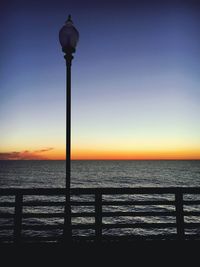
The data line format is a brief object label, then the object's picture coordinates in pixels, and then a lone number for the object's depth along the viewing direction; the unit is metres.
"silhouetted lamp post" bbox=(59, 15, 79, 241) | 5.01
